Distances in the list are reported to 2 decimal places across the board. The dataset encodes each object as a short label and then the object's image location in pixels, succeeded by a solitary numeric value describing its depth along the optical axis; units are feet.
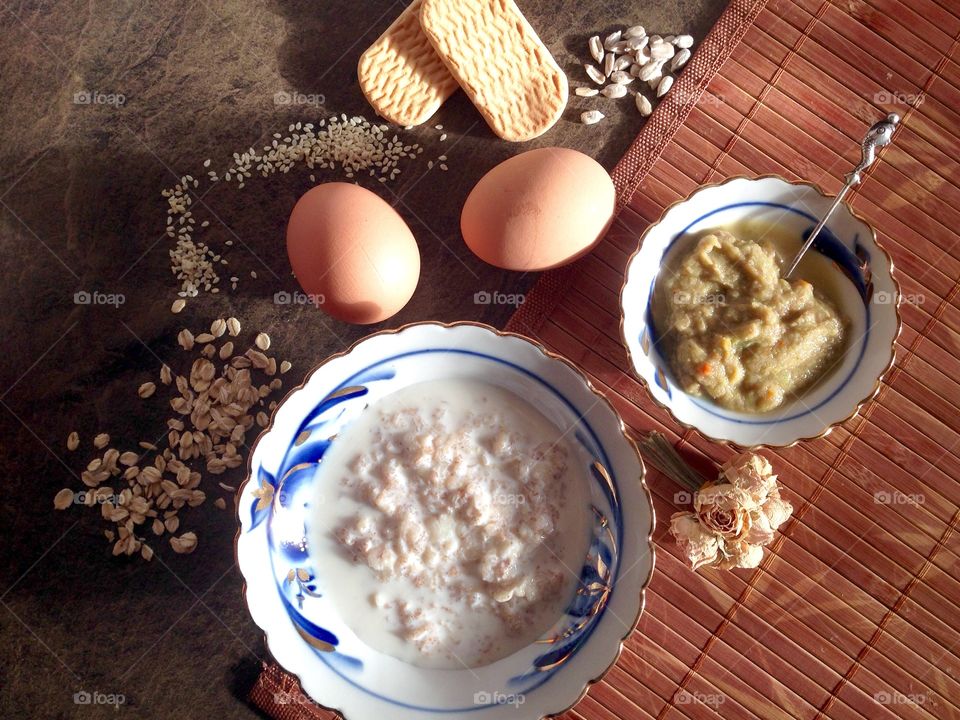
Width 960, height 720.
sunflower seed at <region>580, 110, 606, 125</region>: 1.24
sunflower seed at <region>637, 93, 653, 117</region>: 1.23
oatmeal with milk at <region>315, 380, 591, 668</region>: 1.14
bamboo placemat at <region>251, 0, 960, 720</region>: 1.18
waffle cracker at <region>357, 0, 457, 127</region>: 1.22
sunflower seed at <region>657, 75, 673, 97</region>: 1.23
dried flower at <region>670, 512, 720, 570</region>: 1.12
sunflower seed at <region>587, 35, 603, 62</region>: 1.24
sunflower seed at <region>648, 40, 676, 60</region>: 1.24
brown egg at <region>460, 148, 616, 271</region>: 1.11
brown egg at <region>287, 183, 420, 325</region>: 1.10
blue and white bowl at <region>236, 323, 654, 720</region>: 1.10
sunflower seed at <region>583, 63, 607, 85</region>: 1.25
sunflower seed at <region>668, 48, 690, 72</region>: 1.24
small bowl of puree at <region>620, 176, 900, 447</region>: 1.13
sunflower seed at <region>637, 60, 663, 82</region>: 1.24
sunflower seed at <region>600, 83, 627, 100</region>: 1.24
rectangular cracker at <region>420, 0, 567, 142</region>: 1.19
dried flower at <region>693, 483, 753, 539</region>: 1.10
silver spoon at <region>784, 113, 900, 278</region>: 1.05
